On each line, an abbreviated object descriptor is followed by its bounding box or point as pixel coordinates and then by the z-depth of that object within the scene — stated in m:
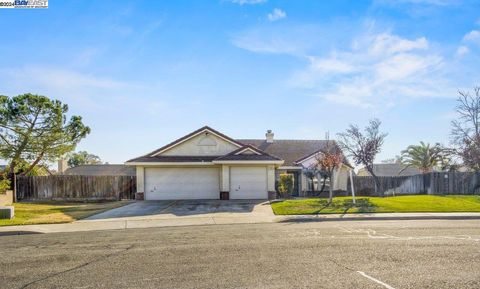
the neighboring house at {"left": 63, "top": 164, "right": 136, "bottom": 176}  49.42
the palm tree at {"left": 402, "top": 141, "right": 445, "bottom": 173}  44.42
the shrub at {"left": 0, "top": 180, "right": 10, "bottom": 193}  23.39
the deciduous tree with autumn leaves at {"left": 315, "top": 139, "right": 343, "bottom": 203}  24.27
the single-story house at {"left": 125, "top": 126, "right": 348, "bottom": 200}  27.83
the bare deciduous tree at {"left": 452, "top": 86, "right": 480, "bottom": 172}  34.69
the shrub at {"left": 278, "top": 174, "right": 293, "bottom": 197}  29.72
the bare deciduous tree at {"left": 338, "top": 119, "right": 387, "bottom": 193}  33.34
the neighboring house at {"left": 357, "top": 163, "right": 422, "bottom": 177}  53.53
